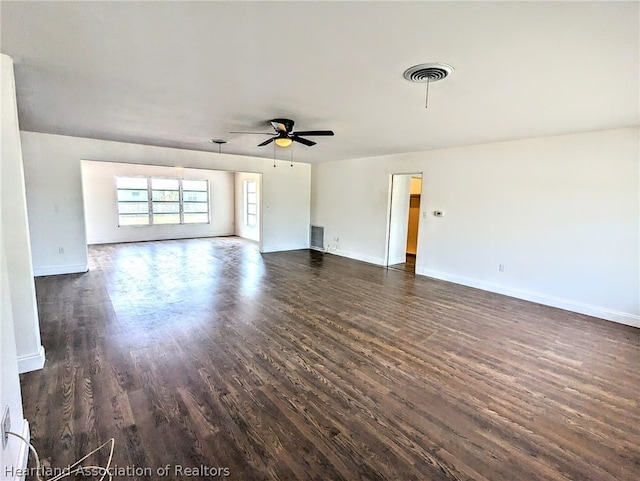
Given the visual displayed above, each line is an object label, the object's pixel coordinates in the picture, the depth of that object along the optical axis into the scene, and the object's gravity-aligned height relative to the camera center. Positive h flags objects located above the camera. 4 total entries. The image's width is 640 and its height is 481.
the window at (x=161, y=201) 9.48 -0.13
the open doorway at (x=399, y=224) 6.84 -0.48
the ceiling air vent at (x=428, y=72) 2.25 +0.98
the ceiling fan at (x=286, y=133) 3.62 +0.80
